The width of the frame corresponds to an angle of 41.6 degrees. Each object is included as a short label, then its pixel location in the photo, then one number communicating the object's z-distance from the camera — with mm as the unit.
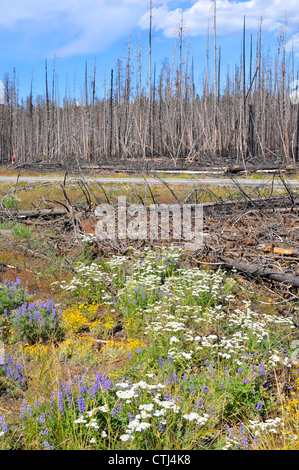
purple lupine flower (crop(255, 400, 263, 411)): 2705
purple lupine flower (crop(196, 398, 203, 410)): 2490
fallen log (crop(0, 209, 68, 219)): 8773
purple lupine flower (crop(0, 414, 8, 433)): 2418
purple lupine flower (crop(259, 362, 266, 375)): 3023
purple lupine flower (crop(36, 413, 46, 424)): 2481
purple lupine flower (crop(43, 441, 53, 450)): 2276
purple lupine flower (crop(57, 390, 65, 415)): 2475
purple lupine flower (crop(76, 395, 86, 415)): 2459
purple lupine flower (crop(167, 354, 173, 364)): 3130
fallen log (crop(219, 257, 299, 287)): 5051
